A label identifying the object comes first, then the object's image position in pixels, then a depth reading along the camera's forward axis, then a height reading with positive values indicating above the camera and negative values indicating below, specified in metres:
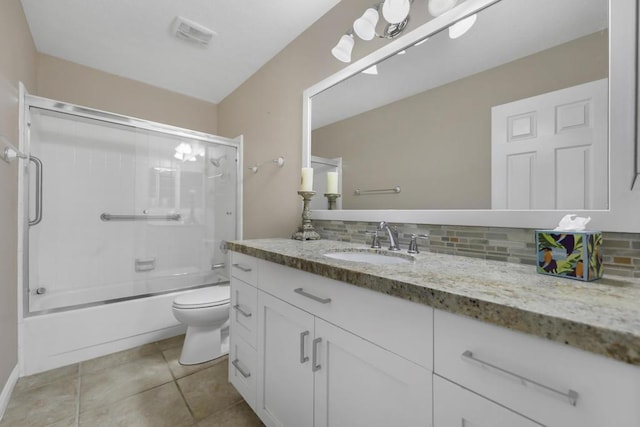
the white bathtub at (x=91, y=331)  1.68 -0.81
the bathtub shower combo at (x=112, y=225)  1.79 -0.10
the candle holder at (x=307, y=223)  1.63 -0.06
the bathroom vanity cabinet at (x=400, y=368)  0.43 -0.34
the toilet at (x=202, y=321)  1.72 -0.69
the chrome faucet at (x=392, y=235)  1.25 -0.10
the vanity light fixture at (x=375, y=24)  1.25 +0.92
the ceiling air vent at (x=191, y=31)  1.85 +1.27
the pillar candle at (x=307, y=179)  1.65 +0.21
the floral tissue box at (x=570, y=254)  0.68 -0.10
